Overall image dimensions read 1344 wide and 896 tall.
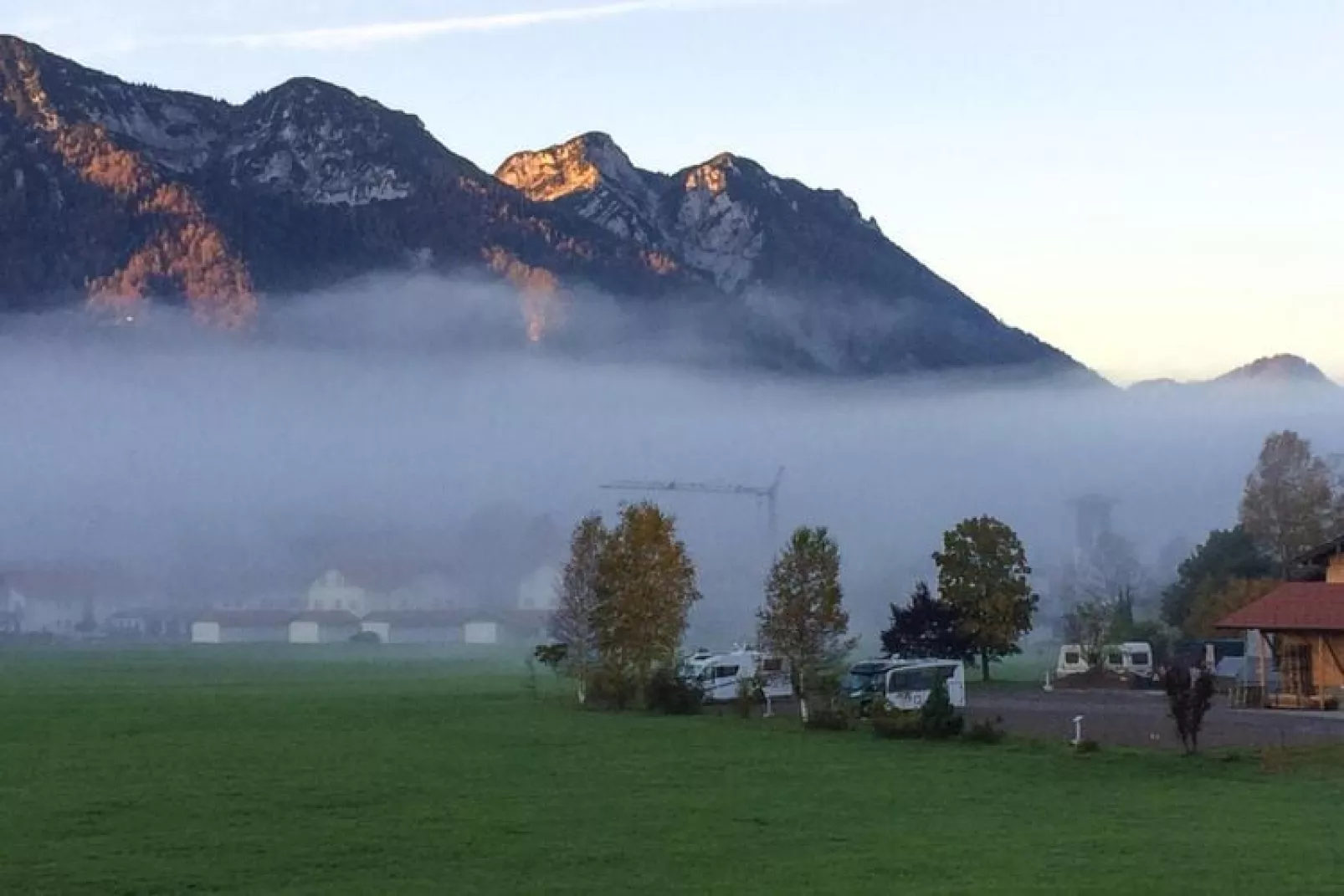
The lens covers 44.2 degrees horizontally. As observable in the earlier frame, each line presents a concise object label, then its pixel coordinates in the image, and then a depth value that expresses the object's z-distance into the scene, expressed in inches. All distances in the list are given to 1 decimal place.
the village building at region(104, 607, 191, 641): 6722.4
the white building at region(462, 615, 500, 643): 6058.1
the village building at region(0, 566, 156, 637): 7332.7
